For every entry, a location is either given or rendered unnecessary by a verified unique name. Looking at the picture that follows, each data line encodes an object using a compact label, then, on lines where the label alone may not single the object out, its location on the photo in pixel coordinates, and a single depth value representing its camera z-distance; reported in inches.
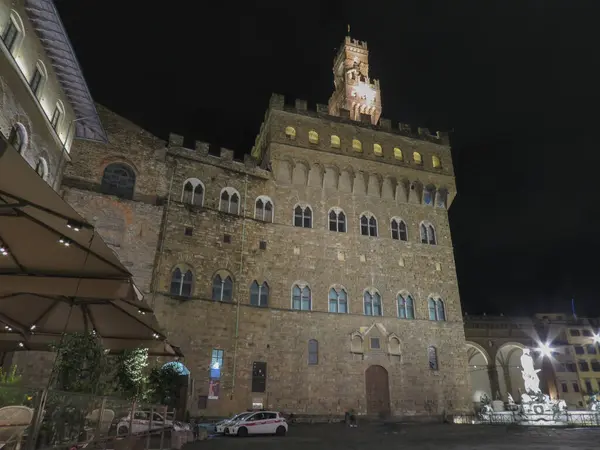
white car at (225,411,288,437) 629.6
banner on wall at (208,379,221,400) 767.7
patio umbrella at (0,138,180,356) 209.9
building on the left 520.1
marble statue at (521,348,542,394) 1017.5
